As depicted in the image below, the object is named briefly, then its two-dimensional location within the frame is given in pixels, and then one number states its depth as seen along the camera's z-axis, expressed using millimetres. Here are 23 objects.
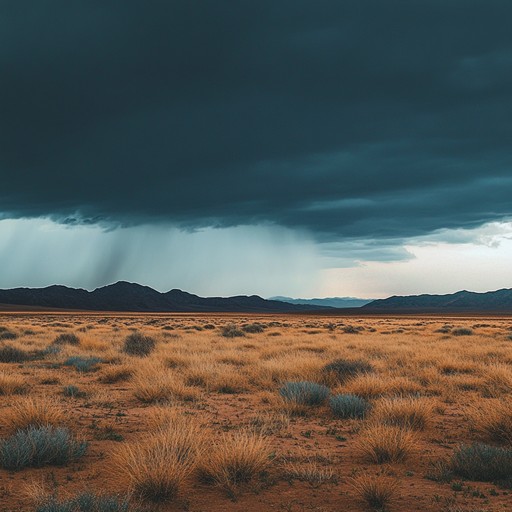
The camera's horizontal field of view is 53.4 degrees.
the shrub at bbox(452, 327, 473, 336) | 34625
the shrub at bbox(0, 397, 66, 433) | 8758
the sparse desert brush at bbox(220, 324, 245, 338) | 32197
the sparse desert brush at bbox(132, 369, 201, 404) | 11961
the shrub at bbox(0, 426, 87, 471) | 7059
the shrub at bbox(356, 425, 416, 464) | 7473
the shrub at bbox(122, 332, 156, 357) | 20772
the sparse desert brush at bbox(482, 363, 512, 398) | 12844
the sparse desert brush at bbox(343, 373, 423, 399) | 12273
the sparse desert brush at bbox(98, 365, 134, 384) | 14875
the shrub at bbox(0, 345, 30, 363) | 19000
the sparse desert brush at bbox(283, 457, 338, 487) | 6664
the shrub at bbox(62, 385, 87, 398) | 12539
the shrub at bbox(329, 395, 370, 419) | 10464
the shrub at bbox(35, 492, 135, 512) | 5109
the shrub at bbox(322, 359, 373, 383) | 14406
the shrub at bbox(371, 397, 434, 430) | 9340
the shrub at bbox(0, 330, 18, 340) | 28969
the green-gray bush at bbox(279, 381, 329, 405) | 11456
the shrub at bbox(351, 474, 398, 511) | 5820
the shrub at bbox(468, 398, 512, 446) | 8609
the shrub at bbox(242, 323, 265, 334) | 37281
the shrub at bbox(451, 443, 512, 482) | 6777
